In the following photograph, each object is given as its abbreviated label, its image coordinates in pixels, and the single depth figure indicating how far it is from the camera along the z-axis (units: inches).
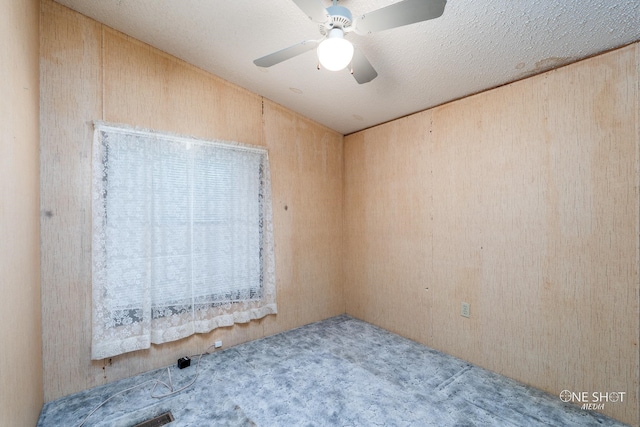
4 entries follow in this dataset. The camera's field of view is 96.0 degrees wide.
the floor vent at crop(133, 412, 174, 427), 68.0
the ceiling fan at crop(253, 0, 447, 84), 49.9
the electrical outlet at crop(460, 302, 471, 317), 96.9
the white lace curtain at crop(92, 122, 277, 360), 83.0
